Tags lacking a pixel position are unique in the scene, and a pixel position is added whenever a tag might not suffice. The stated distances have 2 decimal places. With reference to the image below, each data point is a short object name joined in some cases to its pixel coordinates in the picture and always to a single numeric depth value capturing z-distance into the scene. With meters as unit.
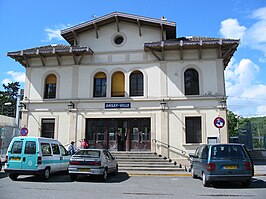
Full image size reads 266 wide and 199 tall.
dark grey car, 10.04
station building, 18.42
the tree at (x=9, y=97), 59.72
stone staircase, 15.79
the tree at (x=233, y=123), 57.62
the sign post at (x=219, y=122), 14.70
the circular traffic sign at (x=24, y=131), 17.77
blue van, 11.56
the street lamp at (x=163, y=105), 18.56
